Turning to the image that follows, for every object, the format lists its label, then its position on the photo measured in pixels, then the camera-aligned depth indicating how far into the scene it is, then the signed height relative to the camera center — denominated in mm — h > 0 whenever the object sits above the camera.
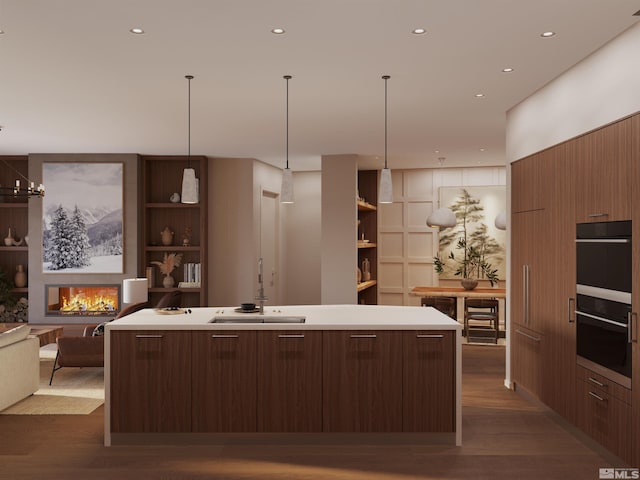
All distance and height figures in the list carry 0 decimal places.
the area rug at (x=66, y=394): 5086 -1362
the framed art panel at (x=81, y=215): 8750 +443
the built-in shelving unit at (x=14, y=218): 9195 +428
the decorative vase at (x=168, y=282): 8984 -538
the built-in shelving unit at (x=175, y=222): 9047 +360
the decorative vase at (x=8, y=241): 9125 +74
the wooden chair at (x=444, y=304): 8586 -833
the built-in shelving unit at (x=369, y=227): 10539 +317
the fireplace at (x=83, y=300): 8859 -805
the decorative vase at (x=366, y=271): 10203 -445
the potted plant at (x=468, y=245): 10008 -1
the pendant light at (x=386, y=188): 4902 +461
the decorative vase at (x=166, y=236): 9070 +143
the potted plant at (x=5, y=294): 8906 -714
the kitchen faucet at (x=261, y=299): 4441 -389
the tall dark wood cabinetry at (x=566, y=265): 3566 -154
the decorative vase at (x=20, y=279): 9070 -493
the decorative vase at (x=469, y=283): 8430 -529
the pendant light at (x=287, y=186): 4688 +457
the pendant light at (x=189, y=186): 4715 +461
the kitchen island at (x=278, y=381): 4098 -916
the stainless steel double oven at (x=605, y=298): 3572 -339
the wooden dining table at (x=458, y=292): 8164 -647
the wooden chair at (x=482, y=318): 8332 -997
